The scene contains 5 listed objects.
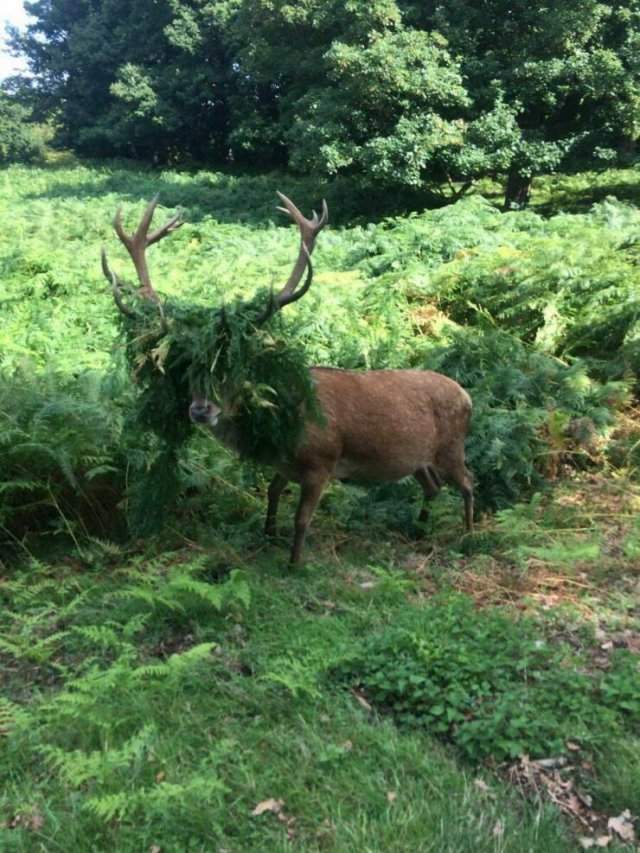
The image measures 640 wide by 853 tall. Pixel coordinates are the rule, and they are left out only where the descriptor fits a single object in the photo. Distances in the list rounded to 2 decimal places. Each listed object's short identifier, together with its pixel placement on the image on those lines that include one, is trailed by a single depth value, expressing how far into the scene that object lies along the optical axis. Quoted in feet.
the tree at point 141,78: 133.49
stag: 18.26
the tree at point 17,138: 165.68
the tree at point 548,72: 67.62
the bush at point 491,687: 12.43
